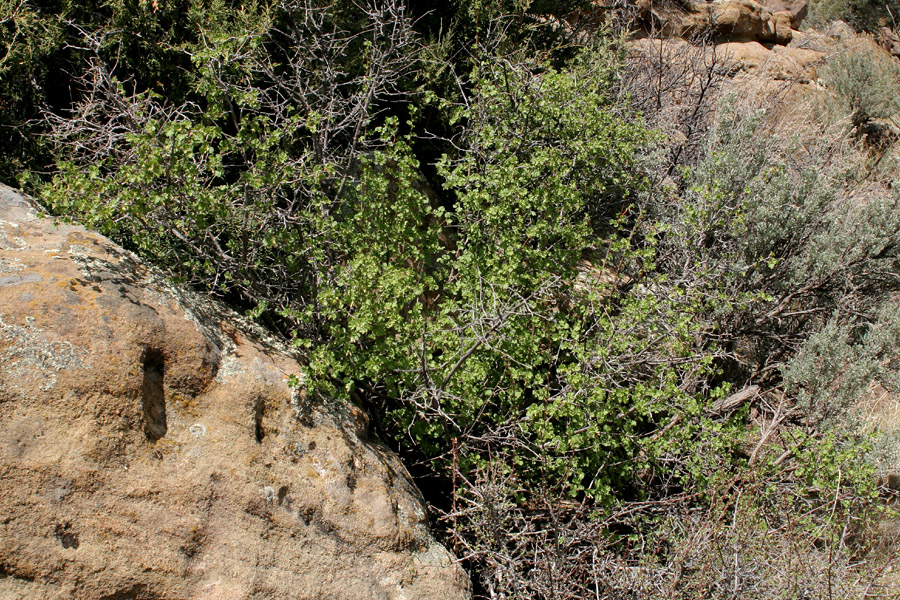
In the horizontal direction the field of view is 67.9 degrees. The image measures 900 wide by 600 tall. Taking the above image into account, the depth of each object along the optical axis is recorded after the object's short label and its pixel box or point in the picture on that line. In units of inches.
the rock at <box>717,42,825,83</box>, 396.8
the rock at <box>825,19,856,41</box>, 481.7
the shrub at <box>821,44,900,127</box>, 374.6
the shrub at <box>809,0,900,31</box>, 520.1
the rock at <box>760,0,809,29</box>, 476.6
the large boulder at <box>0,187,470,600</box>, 90.3
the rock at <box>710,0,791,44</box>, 425.1
